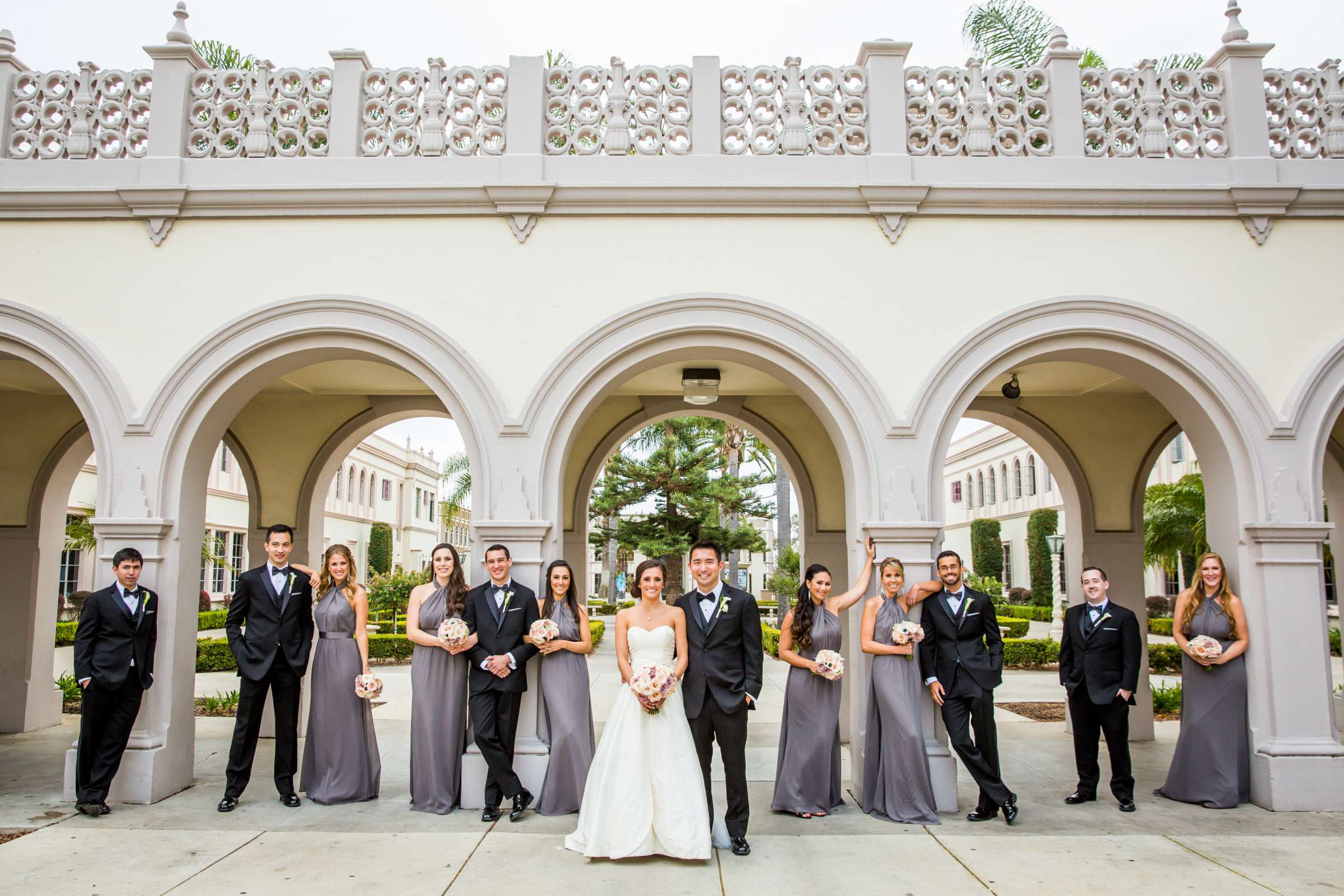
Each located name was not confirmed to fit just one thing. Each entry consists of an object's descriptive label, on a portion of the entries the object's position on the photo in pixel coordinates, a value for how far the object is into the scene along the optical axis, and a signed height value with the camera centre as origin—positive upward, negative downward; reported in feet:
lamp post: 100.27 -3.41
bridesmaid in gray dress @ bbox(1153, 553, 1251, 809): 22.11 -3.52
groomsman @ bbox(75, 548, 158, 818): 20.85 -2.37
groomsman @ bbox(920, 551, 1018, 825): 20.43 -2.37
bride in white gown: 17.67 -4.06
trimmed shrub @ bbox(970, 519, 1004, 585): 130.82 +1.88
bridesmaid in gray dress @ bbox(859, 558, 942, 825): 20.77 -3.56
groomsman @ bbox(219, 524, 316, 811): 21.62 -1.95
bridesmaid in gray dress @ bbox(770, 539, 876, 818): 21.07 -3.40
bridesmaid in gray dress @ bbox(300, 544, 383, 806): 22.08 -3.34
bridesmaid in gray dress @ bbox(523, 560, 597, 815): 21.08 -3.11
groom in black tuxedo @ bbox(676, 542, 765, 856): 18.16 -2.23
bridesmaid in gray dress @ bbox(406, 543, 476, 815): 21.40 -3.01
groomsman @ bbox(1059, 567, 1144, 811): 21.65 -2.65
